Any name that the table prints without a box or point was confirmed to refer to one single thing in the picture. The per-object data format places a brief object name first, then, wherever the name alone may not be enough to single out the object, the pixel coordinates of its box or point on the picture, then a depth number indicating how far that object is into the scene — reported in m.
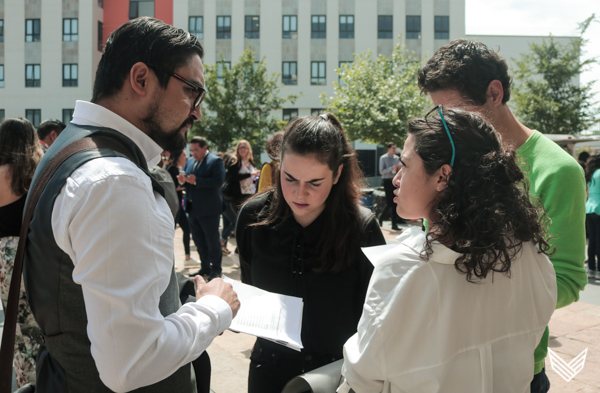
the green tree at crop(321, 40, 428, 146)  22.59
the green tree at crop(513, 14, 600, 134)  22.33
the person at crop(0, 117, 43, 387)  3.37
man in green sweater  1.65
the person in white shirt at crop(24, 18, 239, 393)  1.22
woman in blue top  7.53
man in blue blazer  6.88
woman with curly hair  1.30
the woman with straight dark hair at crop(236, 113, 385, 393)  2.08
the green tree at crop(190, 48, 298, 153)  29.41
